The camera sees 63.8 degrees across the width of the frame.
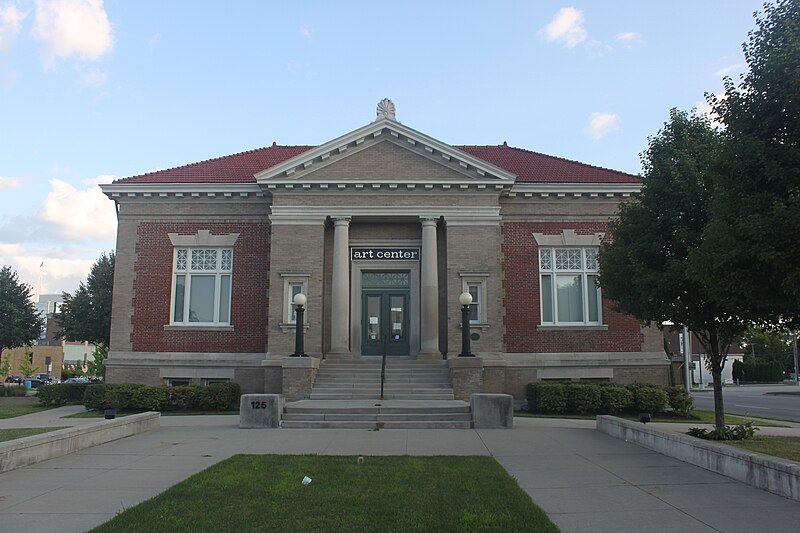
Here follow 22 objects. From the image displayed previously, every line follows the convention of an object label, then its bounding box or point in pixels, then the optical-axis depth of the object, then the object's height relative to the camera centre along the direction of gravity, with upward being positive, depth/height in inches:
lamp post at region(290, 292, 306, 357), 767.1 +27.6
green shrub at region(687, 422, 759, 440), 489.4 -65.1
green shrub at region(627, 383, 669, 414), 795.4 -63.5
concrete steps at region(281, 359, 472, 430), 606.9 -59.2
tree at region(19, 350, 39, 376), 2834.6 -92.9
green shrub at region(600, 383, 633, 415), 796.0 -61.3
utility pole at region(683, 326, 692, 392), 1433.3 -28.2
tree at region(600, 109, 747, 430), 504.1 +86.3
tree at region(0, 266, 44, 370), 1337.4 +62.5
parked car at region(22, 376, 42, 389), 2569.1 -149.1
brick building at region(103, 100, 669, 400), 869.8 +113.4
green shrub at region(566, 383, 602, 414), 796.0 -61.2
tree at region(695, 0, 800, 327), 316.5 +86.5
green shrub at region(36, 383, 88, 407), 884.6 -66.4
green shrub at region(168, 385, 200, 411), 797.2 -63.4
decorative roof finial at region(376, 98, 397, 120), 933.2 +345.6
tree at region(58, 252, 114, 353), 1219.2 +64.8
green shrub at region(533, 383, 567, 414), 802.8 -63.1
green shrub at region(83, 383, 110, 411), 792.3 -62.5
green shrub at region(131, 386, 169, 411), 782.5 -63.6
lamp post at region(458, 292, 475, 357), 740.6 +30.8
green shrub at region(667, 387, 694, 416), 815.1 -68.6
